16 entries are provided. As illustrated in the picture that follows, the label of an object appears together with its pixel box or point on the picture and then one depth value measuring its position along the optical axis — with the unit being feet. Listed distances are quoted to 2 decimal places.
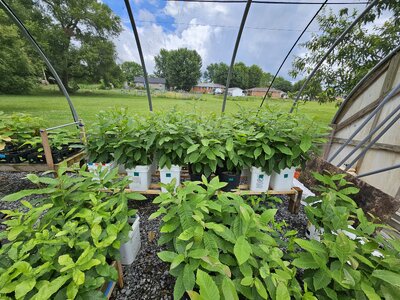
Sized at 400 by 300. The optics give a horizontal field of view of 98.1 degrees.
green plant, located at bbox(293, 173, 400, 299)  2.23
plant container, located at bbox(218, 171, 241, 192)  6.32
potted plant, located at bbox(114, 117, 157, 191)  5.69
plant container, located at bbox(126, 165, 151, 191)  6.14
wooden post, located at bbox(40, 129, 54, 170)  5.80
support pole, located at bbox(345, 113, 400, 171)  6.04
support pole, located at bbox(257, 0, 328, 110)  8.56
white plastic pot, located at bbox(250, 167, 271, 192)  6.22
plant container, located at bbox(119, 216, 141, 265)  4.53
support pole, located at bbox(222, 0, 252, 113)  7.80
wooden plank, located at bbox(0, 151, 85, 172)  6.82
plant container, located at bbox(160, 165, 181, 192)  6.04
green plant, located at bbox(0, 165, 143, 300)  2.08
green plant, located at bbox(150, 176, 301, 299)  2.15
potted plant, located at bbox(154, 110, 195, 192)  5.57
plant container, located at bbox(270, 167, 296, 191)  6.34
